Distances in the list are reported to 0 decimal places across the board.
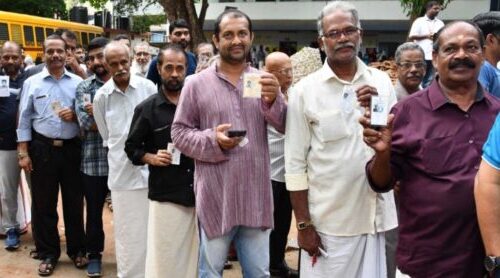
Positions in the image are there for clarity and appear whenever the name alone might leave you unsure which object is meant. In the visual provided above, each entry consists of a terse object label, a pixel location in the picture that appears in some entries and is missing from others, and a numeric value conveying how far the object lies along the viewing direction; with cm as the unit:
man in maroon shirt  240
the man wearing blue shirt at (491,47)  342
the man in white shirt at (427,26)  1015
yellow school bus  1832
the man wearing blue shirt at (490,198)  208
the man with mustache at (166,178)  377
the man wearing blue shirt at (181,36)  627
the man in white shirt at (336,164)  283
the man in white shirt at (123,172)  436
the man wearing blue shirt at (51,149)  498
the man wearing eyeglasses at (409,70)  408
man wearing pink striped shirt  313
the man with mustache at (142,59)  656
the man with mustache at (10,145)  565
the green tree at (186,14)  1349
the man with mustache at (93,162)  478
